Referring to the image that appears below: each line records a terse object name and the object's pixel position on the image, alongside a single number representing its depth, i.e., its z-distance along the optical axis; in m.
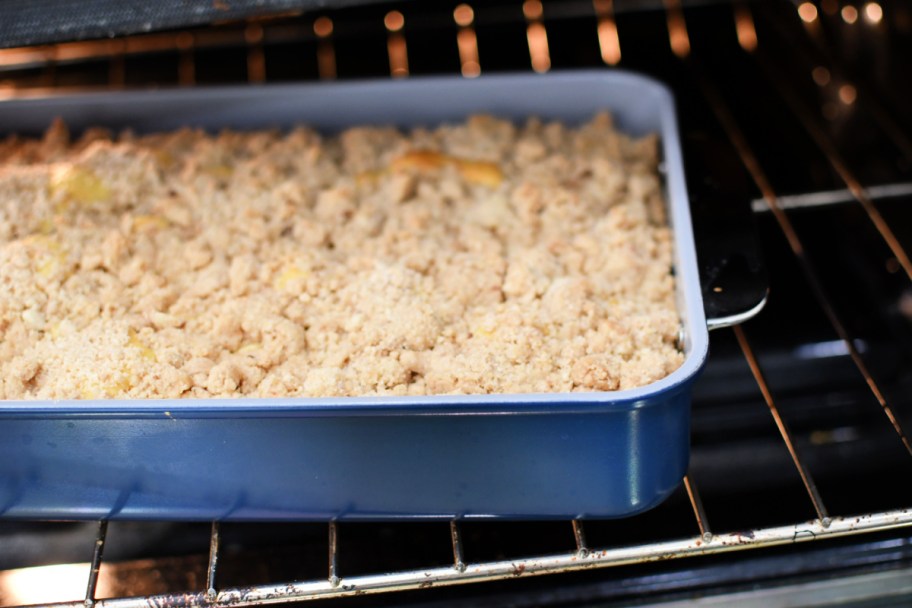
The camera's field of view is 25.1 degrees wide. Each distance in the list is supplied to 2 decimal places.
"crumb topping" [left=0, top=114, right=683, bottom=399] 0.70
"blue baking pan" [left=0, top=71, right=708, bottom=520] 0.66
